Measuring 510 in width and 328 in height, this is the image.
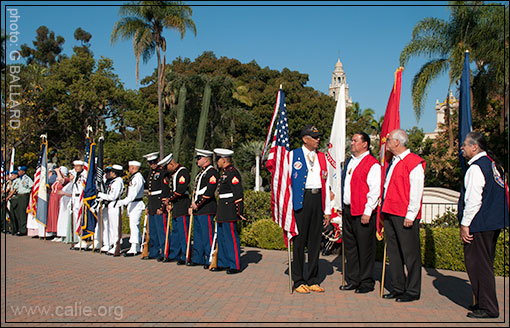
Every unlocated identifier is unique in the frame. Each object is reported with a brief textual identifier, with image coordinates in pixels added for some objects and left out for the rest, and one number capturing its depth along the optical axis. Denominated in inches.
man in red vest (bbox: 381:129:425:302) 238.7
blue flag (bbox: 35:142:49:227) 522.9
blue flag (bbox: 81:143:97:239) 438.9
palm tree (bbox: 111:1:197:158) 936.9
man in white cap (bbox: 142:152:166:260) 387.9
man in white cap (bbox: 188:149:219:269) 347.6
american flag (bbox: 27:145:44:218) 547.8
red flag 265.0
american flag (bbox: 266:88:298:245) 264.7
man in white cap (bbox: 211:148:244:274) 331.0
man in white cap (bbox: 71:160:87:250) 480.4
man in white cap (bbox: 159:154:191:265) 366.9
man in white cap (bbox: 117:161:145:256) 408.2
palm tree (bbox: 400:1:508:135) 733.3
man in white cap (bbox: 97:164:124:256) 417.7
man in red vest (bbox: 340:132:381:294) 260.4
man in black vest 210.8
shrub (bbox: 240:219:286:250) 426.3
